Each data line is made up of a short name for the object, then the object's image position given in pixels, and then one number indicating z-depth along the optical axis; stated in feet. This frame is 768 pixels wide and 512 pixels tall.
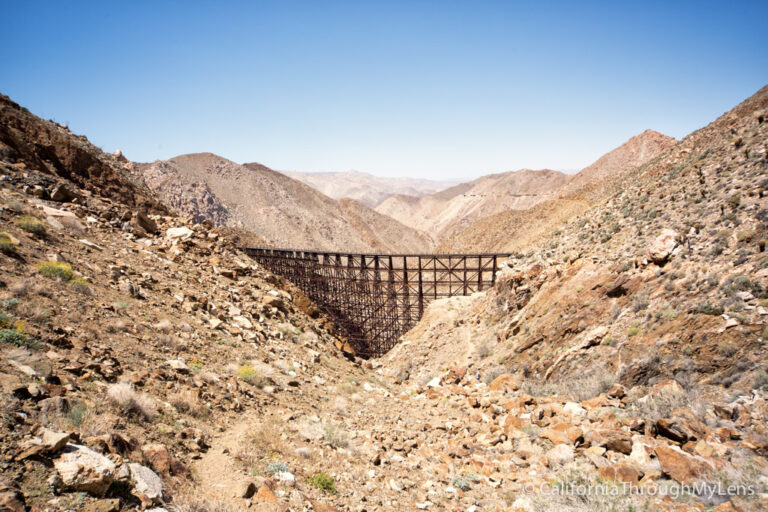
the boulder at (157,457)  13.55
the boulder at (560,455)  20.63
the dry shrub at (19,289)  19.81
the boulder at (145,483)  11.68
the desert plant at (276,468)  16.67
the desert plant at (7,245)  23.22
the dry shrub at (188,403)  18.63
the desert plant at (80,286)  23.76
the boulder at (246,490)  14.21
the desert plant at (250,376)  25.75
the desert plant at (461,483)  20.13
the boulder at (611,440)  19.20
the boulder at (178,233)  45.78
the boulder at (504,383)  35.65
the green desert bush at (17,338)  15.80
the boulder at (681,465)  15.55
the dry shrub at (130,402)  15.66
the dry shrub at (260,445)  17.10
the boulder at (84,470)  10.37
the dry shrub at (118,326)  21.98
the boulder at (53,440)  10.67
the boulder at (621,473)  16.70
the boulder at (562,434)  22.11
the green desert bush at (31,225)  27.99
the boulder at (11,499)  8.71
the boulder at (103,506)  10.12
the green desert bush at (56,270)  23.43
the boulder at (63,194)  38.04
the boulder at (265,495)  14.58
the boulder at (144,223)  42.91
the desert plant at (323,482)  17.28
